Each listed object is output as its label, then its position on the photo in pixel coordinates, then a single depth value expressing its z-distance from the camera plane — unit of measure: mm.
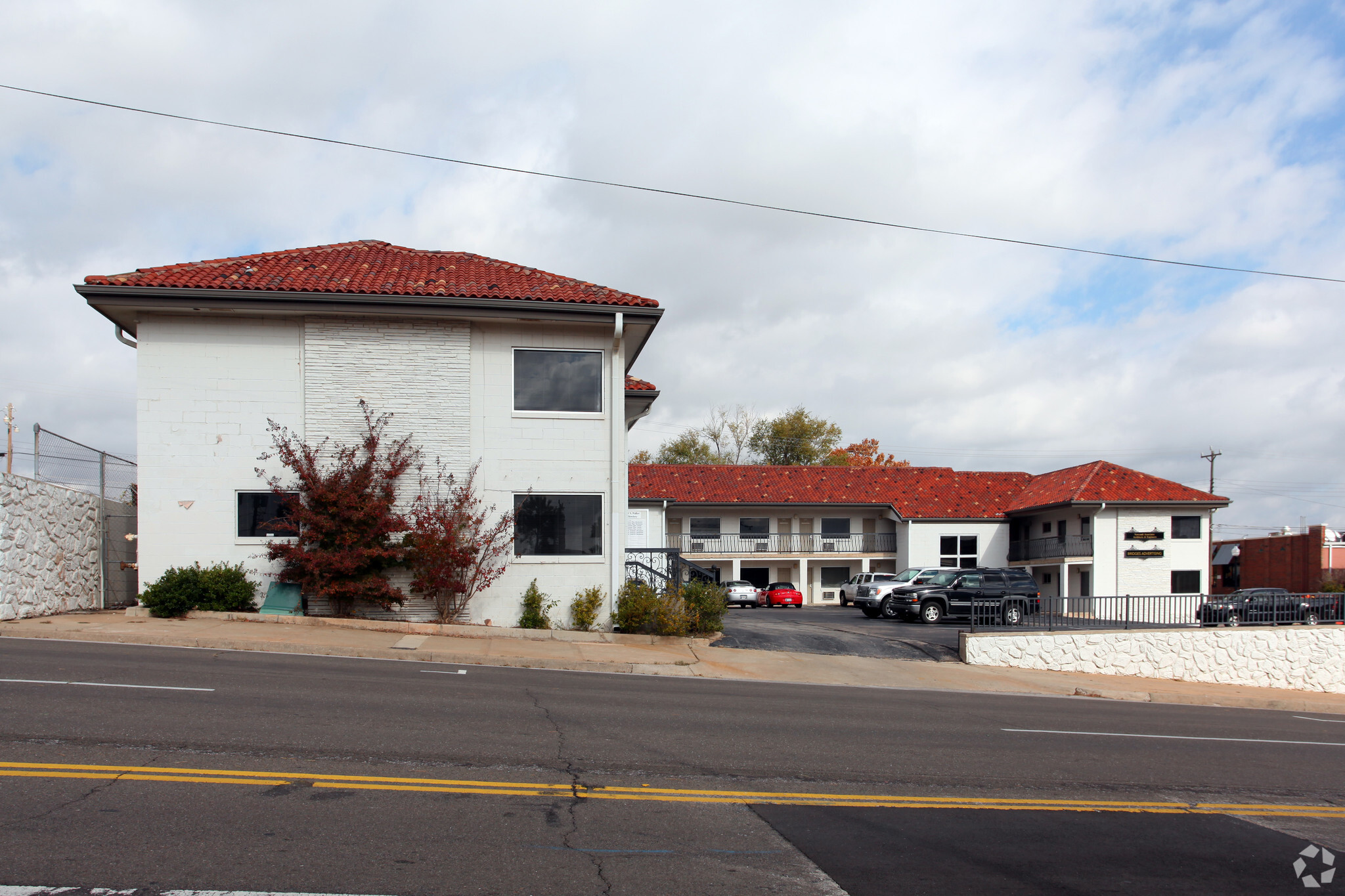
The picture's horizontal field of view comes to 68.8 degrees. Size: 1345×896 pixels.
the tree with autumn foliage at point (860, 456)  73125
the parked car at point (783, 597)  45500
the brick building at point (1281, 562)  55156
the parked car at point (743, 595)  44406
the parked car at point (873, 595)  32844
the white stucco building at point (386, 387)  18359
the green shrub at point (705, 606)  19562
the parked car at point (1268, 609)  23344
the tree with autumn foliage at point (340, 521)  17453
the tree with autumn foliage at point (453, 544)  18062
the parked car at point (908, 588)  30500
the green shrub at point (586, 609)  19062
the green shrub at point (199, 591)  17297
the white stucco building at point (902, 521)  43625
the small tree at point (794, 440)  73812
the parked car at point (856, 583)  43125
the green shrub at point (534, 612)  19016
